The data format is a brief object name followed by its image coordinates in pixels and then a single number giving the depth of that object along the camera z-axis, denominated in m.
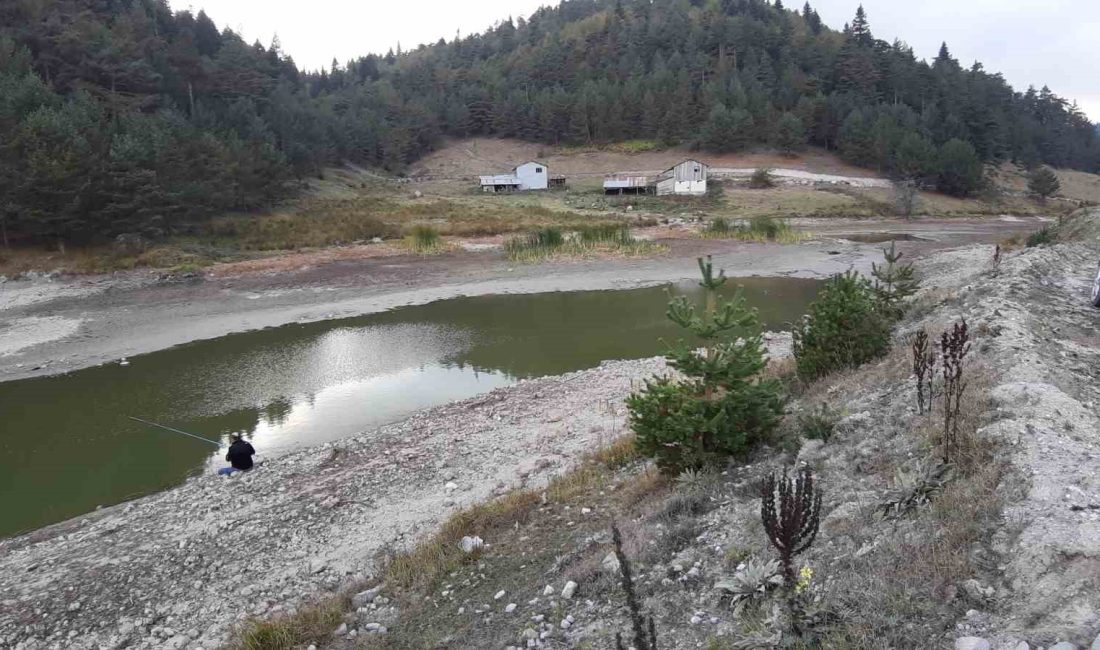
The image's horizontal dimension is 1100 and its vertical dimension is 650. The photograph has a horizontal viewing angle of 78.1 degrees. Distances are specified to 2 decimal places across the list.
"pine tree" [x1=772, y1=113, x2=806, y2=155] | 90.69
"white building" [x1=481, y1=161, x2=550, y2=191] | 86.75
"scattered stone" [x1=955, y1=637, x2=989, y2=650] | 4.41
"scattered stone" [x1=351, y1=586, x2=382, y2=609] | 8.58
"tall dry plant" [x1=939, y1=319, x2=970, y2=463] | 7.06
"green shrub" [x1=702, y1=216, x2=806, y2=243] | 50.38
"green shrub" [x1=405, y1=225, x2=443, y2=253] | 46.41
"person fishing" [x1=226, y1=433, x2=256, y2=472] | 14.77
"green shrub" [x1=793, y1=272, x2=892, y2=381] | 13.02
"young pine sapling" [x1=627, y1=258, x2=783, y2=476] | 9.59
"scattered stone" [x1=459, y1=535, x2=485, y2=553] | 9.37
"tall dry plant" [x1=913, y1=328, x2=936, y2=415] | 8.41
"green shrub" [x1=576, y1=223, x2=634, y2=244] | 47.12
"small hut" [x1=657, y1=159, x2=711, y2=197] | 78.06
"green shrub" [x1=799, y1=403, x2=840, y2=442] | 9.38
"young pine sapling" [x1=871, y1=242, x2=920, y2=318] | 16.00
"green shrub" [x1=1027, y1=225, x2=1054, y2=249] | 27.70
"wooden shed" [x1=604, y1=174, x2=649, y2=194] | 80.69
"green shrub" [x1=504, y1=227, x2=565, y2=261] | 44.22
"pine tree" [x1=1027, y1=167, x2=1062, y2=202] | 83.19
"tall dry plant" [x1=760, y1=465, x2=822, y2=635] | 4.70
